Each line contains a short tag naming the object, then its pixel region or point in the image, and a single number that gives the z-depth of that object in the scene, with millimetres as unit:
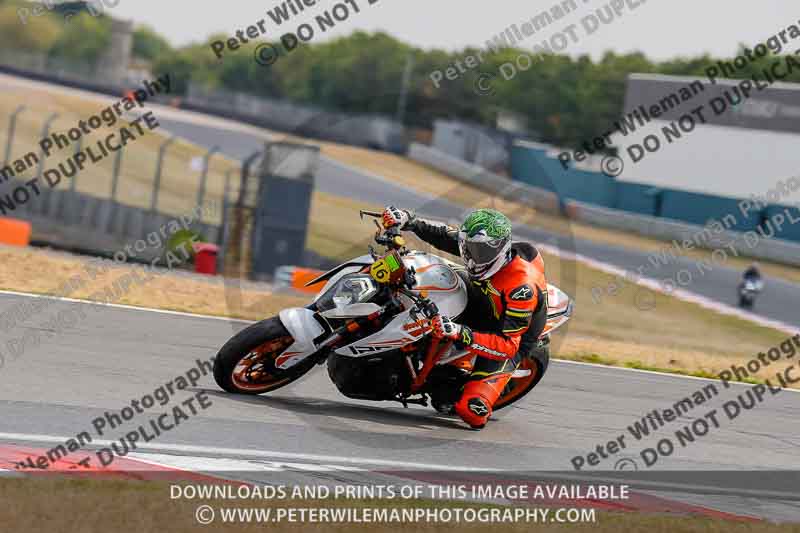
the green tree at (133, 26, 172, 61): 152000
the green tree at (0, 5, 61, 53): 81312
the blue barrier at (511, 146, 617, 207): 46000
